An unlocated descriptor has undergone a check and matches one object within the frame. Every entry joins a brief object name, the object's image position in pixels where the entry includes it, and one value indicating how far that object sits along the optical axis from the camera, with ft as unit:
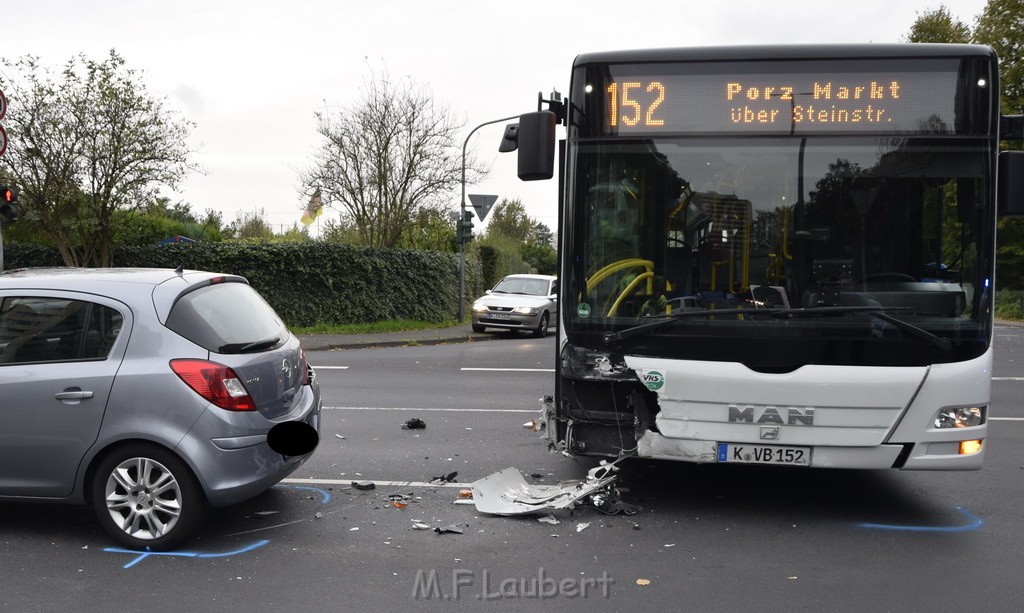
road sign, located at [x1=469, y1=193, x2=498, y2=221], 80.84
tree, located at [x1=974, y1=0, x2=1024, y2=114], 127.95
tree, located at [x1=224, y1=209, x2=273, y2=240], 173.78
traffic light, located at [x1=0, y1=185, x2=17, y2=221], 43.34
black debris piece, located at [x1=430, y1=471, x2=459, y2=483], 22.04
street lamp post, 82.21
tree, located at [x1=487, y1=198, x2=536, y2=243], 264.52
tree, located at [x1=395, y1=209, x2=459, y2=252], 94.68
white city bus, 17.88
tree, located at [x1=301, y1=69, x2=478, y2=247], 91.45
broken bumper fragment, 19.33
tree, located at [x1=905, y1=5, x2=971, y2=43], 152.87
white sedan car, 73.26
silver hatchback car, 16.24
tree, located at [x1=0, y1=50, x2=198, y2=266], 66.59
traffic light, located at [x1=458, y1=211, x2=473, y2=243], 80.18
